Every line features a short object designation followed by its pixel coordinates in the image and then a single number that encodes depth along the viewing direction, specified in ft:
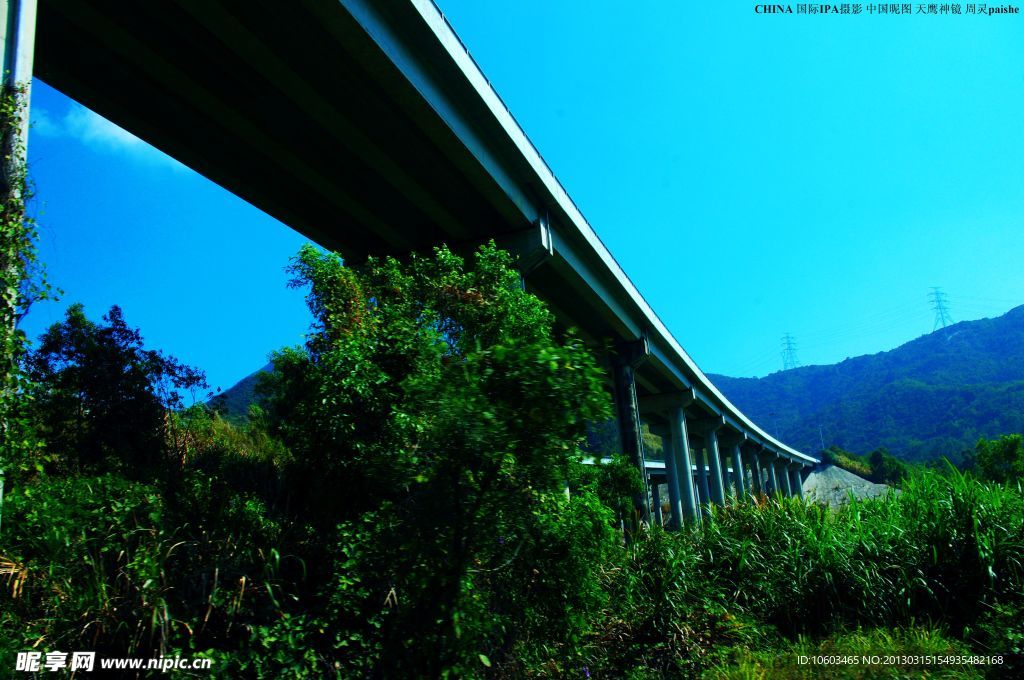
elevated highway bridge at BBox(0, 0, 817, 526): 34.55
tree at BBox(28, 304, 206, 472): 33.06
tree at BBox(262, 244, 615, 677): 15.60
